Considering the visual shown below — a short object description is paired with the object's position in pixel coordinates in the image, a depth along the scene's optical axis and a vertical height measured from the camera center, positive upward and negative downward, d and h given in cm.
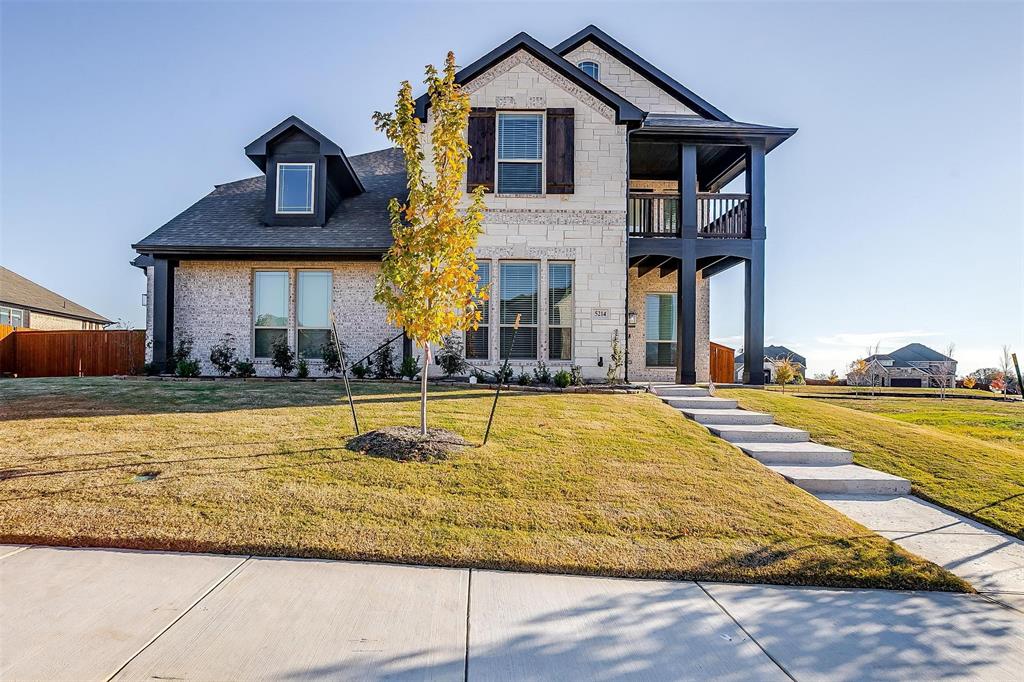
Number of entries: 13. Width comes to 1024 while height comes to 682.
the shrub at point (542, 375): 1143 -54
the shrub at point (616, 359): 1161 -18
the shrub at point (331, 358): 1220 -22
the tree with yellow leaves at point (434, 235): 623 +135
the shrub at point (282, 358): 1229 -23
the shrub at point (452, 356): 1141 -14
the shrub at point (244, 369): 1208 -48
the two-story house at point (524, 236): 1180 +266
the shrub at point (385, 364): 1215 -35
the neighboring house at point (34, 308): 2450 +196
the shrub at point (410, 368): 1155 -41
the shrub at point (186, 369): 1175 -48
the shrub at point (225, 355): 1234 -17
